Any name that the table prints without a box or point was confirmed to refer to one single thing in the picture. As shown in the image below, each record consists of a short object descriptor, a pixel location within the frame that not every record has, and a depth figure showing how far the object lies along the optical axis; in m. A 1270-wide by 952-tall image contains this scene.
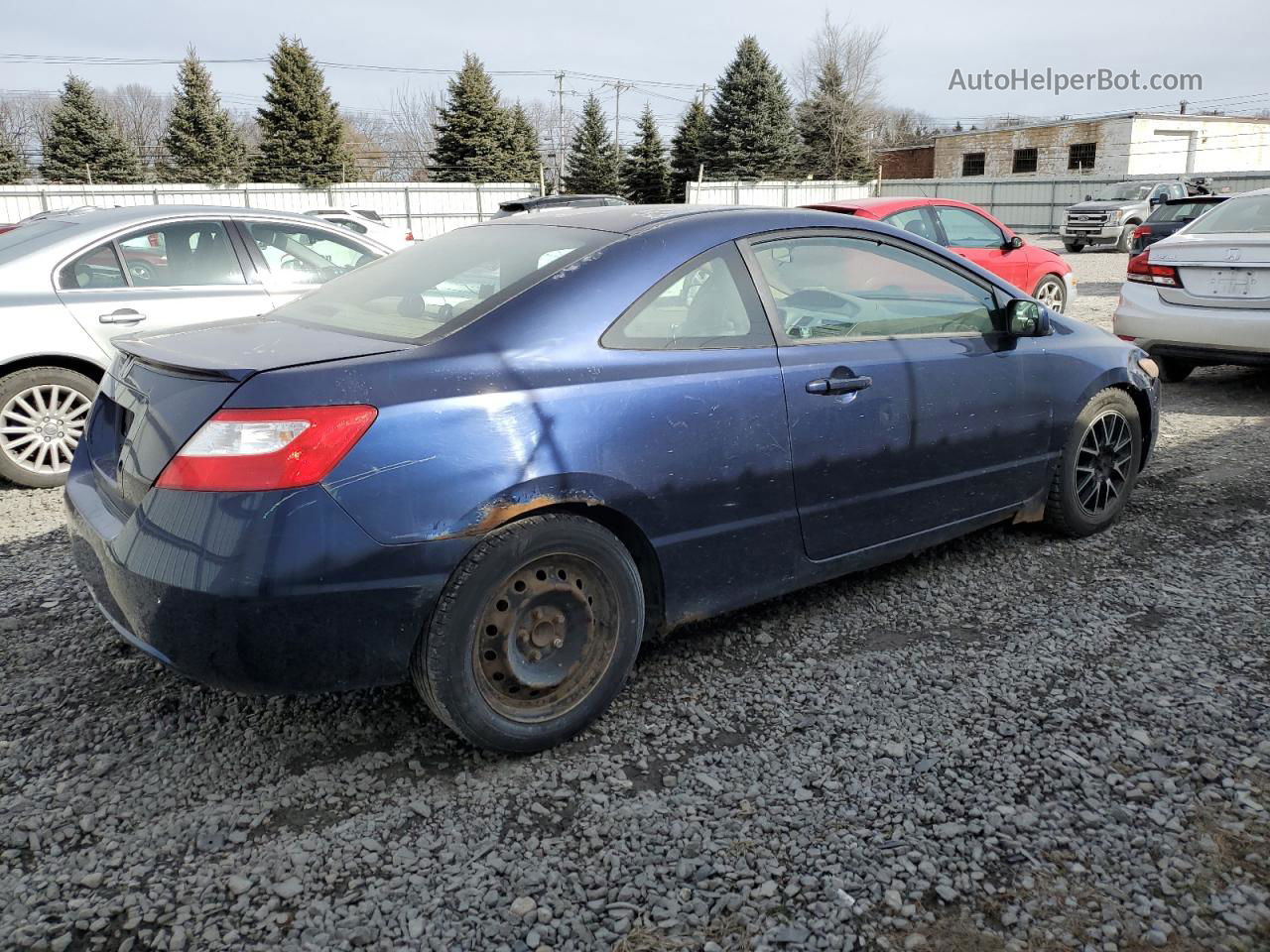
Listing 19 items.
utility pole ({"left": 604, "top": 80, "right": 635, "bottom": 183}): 51.74
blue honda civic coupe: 2.43
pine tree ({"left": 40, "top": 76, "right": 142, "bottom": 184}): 45.34
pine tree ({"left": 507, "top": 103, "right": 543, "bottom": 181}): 47.44
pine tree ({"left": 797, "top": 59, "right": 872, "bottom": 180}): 53.66
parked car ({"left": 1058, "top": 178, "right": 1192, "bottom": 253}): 25.19
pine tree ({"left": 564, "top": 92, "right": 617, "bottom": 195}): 51.00
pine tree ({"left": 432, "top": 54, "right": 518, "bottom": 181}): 46.22
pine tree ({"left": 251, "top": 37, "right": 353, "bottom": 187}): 43.56
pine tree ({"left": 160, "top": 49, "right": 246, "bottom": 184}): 45.34
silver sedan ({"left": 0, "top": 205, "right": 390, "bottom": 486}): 5.52
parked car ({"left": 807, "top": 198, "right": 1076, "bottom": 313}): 9.94
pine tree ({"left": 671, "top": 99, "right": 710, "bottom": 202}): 51.16
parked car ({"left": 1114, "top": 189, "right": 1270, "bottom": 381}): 7.05
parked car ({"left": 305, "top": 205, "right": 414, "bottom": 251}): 7.80
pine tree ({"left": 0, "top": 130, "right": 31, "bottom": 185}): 44.62
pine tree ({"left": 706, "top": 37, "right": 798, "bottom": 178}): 48.66
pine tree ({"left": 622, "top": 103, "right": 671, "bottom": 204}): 50.41
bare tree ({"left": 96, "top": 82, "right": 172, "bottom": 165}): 69.44
